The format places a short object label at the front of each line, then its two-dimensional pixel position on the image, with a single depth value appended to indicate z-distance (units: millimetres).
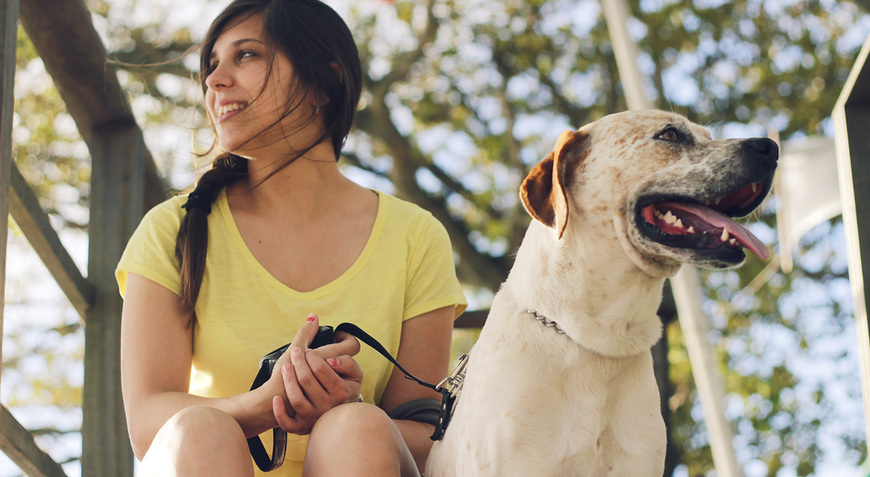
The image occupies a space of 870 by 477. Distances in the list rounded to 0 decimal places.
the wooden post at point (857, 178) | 2494
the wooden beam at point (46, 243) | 2260
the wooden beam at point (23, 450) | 2014
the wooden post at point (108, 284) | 2643
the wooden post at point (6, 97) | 1895
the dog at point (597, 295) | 1910
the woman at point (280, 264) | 2189
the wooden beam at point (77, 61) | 2525
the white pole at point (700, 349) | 5156
